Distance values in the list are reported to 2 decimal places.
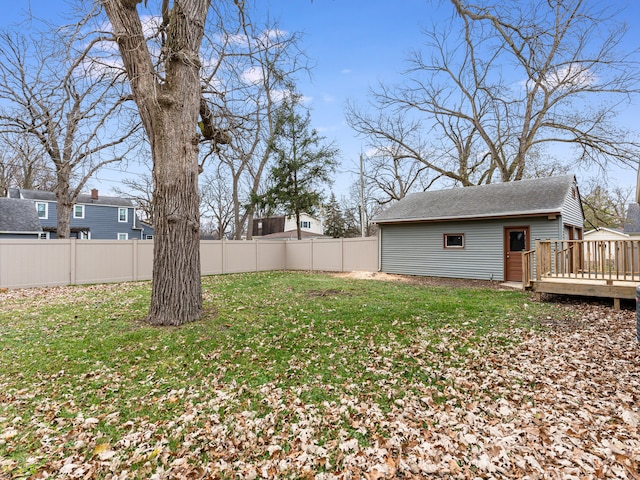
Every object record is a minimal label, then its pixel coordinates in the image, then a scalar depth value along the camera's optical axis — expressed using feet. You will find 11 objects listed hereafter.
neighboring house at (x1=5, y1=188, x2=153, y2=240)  73.61
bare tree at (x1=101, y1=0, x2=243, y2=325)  16.88
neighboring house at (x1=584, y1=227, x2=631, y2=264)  79.51
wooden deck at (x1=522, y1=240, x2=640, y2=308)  21.93
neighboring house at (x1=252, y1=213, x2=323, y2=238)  123.54
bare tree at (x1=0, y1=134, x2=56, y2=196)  52.07
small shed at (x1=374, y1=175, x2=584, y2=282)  34.47
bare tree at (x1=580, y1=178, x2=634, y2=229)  73.76
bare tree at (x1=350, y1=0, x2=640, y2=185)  43.09
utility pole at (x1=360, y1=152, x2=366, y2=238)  63.63
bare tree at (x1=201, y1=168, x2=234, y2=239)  102.47
